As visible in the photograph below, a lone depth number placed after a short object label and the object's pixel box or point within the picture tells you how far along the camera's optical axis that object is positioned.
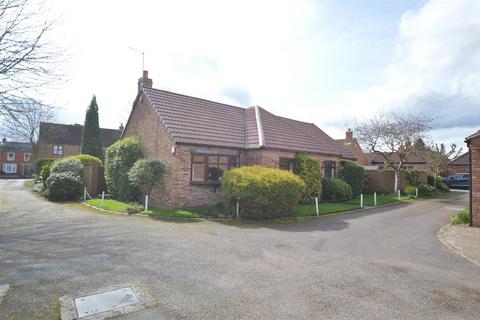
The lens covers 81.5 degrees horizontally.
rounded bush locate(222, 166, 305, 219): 11.61
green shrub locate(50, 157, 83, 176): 18.58
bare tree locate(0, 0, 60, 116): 9.40
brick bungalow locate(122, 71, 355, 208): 14.02
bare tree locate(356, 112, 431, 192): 23.96
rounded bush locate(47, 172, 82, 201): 17.11
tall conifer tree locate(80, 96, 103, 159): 27.70
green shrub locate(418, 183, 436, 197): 23.44
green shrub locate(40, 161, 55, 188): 22.88
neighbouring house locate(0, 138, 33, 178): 54.31
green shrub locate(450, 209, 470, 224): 11.66
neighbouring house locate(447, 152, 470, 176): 40.39
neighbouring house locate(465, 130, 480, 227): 10.80
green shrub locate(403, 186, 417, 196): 22.41
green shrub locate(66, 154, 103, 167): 19.94
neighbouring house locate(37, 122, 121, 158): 44.89
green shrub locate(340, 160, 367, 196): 20.89
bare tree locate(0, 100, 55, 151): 10.33
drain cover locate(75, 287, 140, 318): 4.11
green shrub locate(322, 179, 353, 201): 18.19
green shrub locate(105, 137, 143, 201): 15.88
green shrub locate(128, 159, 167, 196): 13.19
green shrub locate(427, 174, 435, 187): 27.24
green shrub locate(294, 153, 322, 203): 16.64
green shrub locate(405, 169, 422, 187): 24.58
